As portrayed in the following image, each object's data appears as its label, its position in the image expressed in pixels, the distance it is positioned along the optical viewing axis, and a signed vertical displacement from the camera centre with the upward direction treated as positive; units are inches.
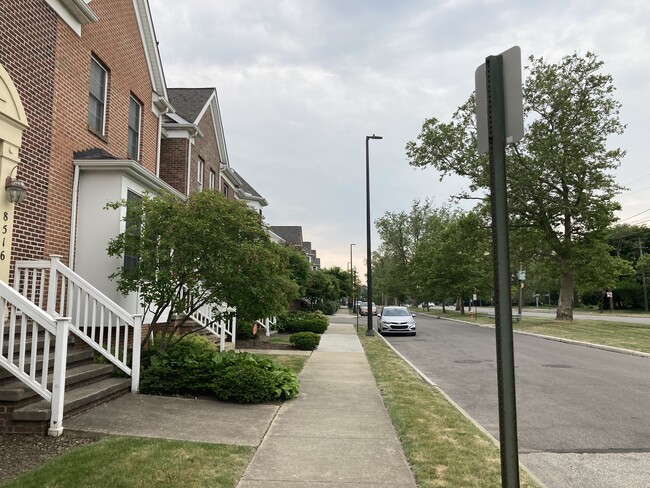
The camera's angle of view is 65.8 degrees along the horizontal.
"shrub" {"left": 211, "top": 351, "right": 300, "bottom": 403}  291.4 -53.5
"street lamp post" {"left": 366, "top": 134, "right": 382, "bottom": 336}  921.9 +122.4
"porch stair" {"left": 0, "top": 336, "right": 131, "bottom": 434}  209.3 -49.7
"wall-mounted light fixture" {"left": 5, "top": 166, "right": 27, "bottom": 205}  278.4 +56.2
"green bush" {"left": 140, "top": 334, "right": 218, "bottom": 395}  298.8 -49.1
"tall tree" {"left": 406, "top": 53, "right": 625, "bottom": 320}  1147.3 +295.5
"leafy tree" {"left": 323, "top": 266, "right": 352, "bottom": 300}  1870.1 +58.4
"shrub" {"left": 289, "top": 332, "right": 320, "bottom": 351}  621.6 -59.6
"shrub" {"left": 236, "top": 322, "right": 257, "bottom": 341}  635.2 -49.7
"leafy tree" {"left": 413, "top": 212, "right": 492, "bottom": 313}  1894.4 +95.0
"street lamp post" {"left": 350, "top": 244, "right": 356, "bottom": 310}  1849.0 +34.6
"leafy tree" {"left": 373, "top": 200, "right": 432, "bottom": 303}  2878.9 +328.1
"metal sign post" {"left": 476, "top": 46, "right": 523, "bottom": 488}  113.0 +17.1
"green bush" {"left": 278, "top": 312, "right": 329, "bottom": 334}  860.0 -53.4
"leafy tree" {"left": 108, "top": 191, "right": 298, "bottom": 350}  314.5 +23.0
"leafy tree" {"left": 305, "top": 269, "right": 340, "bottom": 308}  1146.7 +14.0
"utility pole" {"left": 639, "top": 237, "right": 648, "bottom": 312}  2677.4 +10.6
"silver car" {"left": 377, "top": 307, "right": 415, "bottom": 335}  949.2 -56.4
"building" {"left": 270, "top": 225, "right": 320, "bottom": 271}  2535.7 +313.0
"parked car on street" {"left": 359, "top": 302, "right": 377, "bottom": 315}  2129.7 -72.8
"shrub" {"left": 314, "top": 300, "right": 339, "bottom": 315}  1638.0 -49.9
